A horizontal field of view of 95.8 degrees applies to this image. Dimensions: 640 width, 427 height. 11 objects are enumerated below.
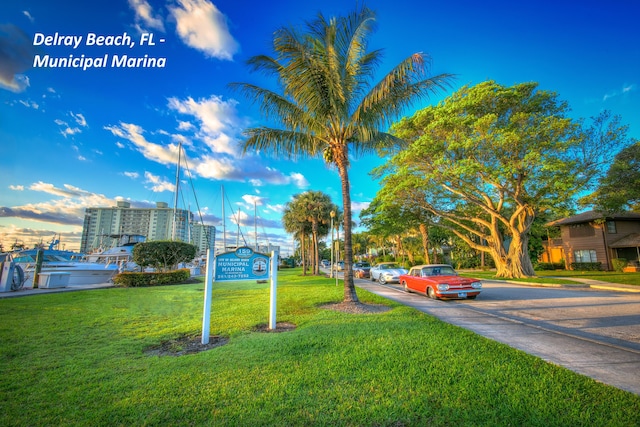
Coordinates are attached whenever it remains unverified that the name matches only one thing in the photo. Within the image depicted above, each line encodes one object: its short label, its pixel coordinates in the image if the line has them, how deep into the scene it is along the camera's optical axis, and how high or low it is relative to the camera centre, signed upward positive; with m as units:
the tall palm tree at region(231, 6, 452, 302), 9.05 +5.42
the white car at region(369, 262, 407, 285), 20.69 -1.07
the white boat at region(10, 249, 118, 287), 18.52 -0.79
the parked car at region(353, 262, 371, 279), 29.21 -1.33
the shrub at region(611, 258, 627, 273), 27.67 -0.57
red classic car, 11.51 -1.05
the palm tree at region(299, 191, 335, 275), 29.78 +5.07
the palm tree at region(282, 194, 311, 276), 30.43 +4.23
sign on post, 6.43 -0.23
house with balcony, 29.66 +2.01
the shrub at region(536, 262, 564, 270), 34.66 -0.99
